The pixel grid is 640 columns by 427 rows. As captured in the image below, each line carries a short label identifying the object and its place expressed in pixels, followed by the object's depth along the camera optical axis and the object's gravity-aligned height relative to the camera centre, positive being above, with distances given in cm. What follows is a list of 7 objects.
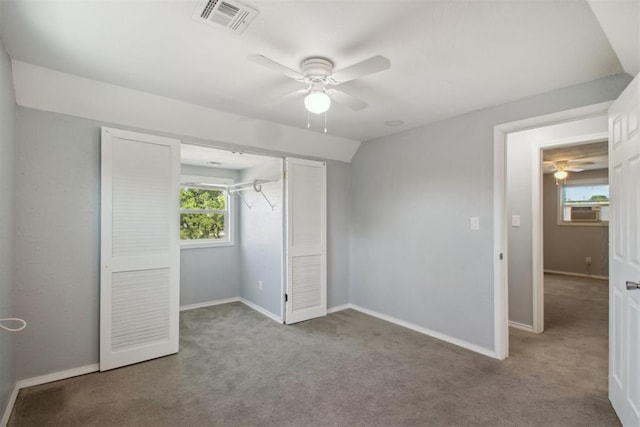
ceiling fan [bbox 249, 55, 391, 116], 167 +85
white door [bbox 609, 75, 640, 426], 168 -24
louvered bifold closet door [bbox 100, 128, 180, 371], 257 -28
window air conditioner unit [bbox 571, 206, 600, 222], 664 +7
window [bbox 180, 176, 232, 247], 465 +5
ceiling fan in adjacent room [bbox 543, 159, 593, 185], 576 +101
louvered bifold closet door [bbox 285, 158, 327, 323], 377 -30
